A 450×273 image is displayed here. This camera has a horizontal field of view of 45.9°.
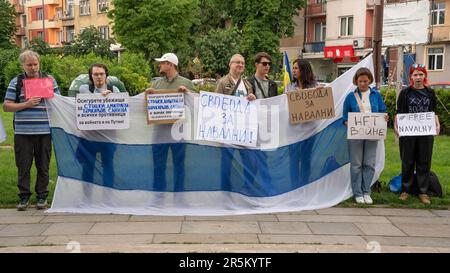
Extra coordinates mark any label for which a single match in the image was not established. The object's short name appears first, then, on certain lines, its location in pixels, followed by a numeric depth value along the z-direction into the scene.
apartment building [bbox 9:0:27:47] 75.81
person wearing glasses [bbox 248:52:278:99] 7.17
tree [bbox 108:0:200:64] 35.69
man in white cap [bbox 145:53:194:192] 7.01
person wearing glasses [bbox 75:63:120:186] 6.95
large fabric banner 6.92
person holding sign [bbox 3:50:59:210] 6.72
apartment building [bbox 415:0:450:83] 35.81
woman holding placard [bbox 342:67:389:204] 7.23
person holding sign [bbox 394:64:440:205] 7.27
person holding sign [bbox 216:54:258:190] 7.04
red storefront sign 41.66
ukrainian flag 8.22
